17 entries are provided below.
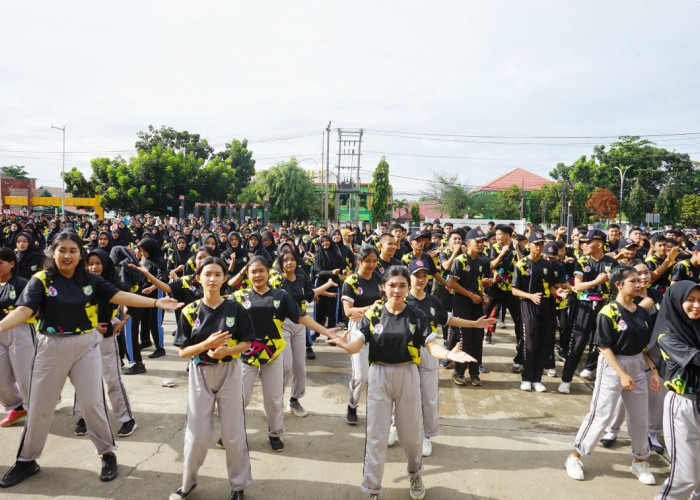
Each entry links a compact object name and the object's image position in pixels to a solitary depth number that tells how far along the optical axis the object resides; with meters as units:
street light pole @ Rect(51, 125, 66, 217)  35.81
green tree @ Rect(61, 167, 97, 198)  35.44
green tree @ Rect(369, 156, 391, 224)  43.34
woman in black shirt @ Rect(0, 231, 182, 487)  3.58
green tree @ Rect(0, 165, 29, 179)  72.44
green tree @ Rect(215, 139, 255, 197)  48.44
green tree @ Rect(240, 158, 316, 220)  39.88
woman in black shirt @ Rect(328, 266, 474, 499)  3.32
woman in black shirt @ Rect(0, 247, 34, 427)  4.48
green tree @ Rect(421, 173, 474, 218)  53.56
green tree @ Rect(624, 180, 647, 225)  40.53
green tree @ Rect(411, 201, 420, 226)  56.11
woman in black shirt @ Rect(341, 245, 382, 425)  4.71
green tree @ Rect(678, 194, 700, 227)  36.28
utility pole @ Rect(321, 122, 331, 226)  32.72
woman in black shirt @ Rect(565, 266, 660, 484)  3.79
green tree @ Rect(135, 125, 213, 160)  45.31
